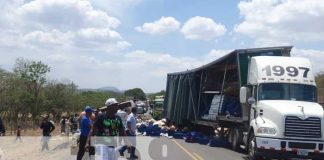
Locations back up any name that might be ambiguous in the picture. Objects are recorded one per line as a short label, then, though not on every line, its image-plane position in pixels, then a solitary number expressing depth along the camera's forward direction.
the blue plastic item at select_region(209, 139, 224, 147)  25.14
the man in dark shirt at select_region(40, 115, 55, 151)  23.78
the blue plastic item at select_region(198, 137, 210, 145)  26.86
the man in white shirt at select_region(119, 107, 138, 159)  16.10
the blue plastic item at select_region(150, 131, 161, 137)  33.41
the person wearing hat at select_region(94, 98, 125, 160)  10.41
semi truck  16.39
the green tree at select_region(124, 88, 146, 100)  161.54
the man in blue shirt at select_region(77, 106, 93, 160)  13.86
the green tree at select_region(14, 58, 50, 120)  65.19
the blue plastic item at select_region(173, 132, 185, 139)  31.80
